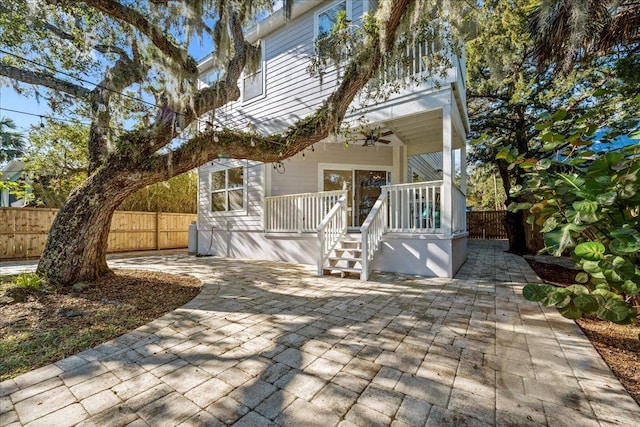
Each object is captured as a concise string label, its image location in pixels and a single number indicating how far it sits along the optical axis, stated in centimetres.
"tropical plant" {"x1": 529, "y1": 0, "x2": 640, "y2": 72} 376
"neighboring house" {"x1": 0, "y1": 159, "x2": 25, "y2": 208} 1409
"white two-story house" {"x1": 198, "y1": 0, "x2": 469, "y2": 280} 543
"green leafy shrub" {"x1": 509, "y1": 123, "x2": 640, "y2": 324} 193
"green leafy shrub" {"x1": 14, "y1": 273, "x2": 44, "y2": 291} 376
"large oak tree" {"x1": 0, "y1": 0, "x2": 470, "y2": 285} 418
